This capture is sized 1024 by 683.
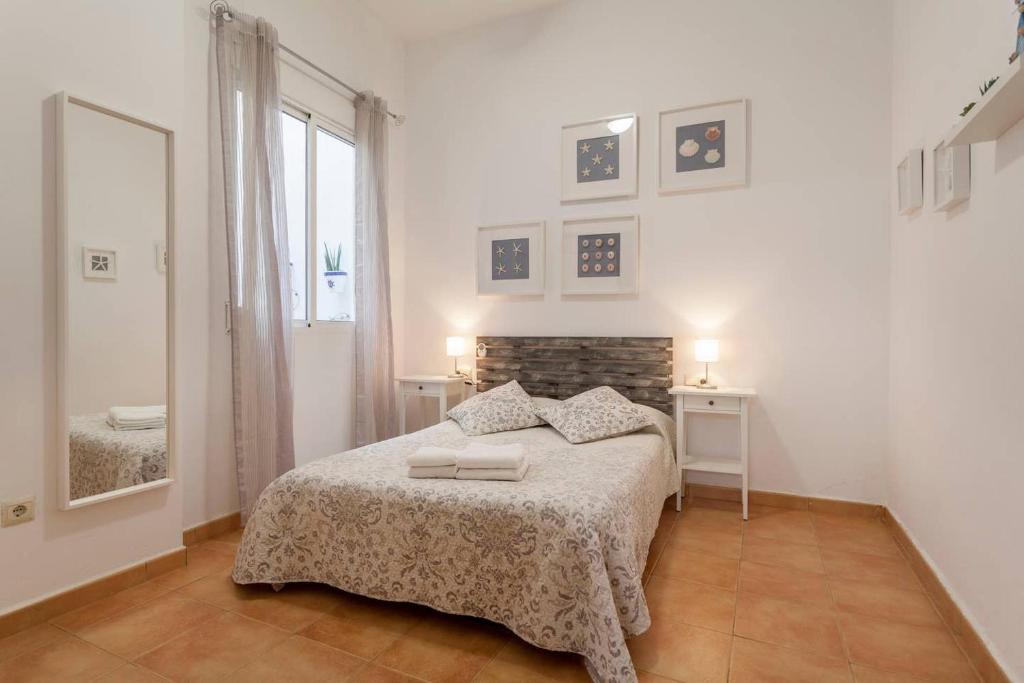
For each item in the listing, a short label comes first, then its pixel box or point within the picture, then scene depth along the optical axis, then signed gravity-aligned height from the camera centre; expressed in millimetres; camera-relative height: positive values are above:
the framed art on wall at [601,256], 3732 +523
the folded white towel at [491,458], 2176 -523
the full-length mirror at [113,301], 2100 +127
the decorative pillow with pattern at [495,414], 3230 -516
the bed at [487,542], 1747 -783
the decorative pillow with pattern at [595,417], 2996 -507
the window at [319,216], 3553 +796
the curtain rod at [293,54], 2818 +1716
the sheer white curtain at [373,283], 3916 +353
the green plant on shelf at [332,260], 3803 +501
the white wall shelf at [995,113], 1313 +596
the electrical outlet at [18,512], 1929 -658
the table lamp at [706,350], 3340 -128
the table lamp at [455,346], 4062 -120
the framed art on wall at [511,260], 4012 +534
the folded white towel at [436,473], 2211 -586
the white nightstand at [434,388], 4008 -445
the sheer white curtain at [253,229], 2857 +562
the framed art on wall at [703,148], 3457 +1194
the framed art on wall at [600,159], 3736 +1210
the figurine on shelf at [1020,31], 1319 +738
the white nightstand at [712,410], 3213 -489
